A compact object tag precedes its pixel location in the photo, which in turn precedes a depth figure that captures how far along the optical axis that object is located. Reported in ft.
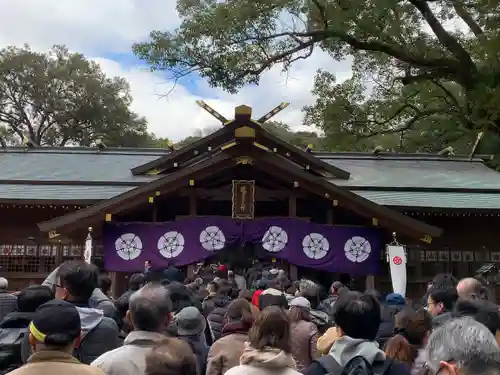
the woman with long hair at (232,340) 12.38
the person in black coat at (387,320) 15.67
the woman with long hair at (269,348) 9.61
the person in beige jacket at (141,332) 9.37
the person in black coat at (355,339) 9.34
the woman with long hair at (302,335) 15.20
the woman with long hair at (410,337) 11.59
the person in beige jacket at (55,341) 7.86
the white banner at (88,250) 39.93
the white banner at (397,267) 40.65
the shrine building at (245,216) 41.60
